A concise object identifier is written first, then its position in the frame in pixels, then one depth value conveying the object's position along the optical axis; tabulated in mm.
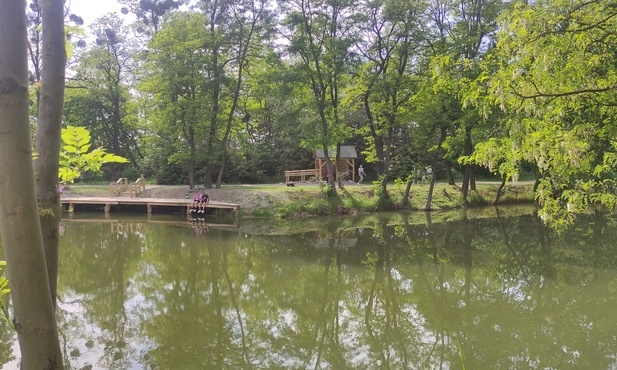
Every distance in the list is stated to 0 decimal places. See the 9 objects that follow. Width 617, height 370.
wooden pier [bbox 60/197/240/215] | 20828
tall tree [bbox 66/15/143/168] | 30781
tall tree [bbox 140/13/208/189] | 21953
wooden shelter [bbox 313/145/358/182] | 28562
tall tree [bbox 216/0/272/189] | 22297
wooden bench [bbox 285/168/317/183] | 27322
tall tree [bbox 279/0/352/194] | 20719
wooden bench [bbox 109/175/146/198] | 23734
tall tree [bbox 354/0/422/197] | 20203
